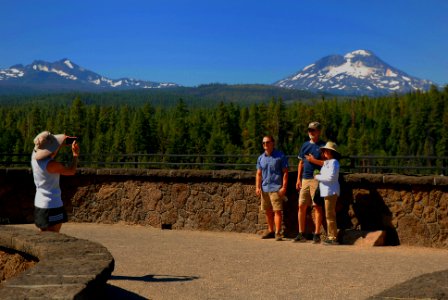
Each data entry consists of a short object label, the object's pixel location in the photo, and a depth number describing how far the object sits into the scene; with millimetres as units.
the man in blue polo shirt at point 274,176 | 9914
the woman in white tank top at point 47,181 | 6008
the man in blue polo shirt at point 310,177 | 9516
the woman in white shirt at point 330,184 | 9156
